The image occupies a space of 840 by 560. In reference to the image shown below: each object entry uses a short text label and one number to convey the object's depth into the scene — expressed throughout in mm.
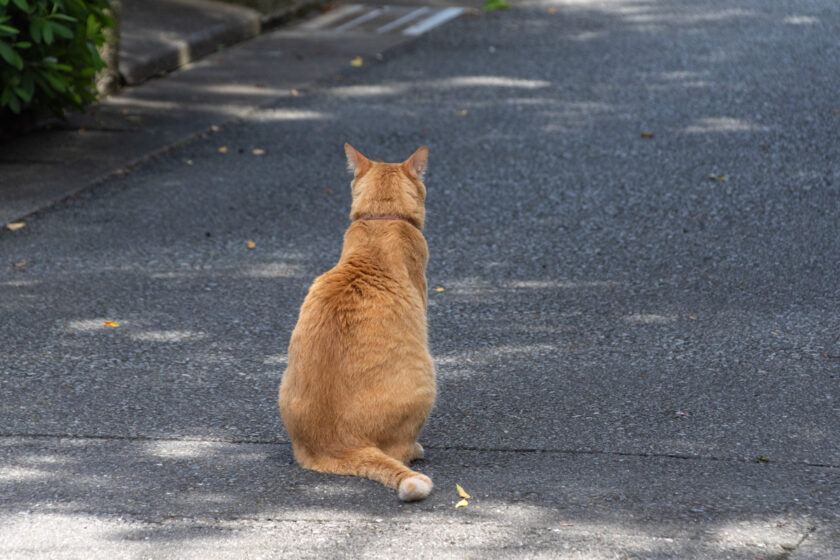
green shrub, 13937
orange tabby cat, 7293
